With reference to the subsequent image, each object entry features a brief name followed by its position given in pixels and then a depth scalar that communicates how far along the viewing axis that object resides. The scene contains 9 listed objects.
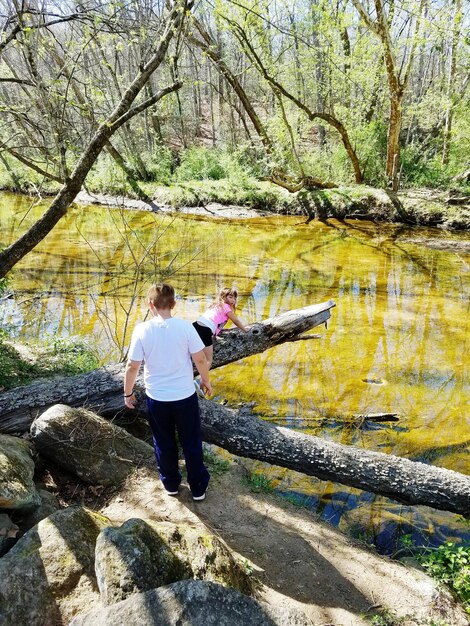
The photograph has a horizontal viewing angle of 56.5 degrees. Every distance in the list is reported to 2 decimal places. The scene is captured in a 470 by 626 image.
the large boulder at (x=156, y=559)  2.50
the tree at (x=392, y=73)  14.34
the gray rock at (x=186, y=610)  2.14
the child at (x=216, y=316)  5.45
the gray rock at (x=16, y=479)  3.28
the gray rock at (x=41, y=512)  3.44
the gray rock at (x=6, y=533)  3.08
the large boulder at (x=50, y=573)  2.62
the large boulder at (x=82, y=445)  4.31
